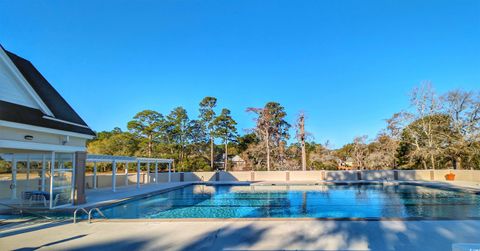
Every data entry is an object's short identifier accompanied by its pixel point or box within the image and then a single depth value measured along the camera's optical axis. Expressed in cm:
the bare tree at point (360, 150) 2802
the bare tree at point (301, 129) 2737
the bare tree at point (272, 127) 3014
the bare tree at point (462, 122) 2231
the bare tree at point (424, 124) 2398
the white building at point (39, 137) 843
